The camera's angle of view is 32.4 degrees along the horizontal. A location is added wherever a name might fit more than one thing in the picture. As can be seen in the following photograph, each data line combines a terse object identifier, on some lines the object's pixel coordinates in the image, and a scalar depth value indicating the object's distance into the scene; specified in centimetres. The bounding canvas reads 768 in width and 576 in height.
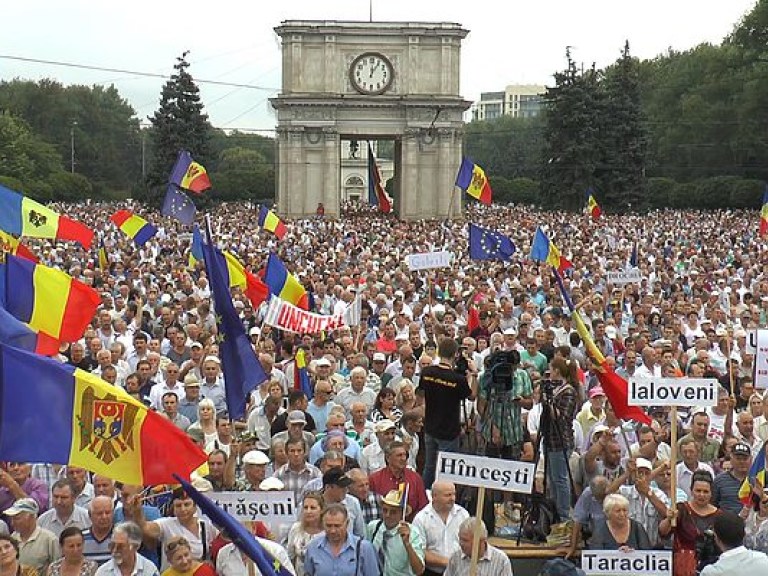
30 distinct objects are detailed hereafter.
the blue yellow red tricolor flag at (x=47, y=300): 1193
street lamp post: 10537
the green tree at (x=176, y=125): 7088
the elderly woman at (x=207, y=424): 1142
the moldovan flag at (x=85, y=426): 755
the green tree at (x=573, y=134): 6904
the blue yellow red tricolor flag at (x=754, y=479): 990
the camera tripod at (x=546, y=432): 1103
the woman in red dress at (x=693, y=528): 920
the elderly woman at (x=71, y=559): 831
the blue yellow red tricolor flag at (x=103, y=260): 2720
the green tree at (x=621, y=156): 6988
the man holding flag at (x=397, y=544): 883
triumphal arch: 6881
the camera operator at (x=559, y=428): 1103
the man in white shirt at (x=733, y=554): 755
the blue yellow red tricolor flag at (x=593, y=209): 4518
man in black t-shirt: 1155
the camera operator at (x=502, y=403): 1112
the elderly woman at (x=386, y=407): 1291
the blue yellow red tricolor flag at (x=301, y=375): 1484
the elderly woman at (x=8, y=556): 793
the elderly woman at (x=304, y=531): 890
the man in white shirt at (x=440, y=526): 917
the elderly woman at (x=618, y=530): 916
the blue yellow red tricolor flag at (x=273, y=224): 3059
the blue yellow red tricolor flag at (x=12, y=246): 1505
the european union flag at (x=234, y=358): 1012
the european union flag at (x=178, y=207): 2848
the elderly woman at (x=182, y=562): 809
